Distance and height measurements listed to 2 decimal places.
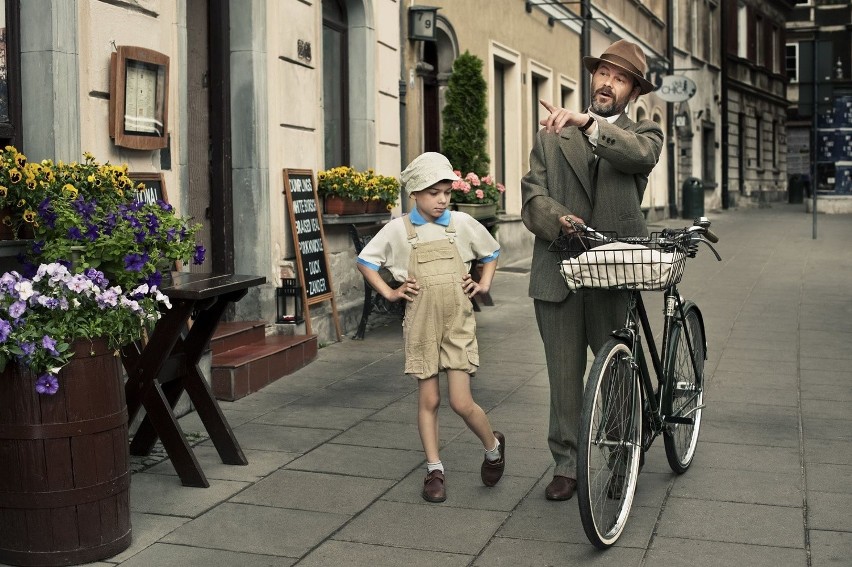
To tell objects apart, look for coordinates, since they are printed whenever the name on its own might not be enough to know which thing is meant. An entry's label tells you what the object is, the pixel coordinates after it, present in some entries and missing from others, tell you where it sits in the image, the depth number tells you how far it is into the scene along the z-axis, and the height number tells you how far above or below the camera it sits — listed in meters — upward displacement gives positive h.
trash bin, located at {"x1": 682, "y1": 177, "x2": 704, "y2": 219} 31.14 +0.75
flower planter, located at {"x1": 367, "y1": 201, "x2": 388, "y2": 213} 10.42 +0.20
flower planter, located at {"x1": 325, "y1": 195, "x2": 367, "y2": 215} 9.90 +0.20
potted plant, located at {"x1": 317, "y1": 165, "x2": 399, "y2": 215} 9.84 +0.33
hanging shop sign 26.70 +2.98
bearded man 5.19 +0.00
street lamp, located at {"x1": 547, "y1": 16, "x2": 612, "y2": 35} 19.13 +3.47
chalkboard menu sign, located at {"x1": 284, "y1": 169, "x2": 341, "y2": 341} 9.17 -0.06
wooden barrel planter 4.32 -0.81
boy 5.21 -0.24
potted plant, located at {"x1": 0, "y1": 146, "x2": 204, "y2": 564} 4.29 -0.54
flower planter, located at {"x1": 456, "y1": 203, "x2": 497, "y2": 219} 12.18 +0.19
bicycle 4.46 -0.58
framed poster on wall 6.79 +0.76
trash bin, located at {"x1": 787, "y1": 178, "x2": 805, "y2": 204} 46.06 +1.25
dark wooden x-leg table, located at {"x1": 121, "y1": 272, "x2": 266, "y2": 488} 5.37 -0.63
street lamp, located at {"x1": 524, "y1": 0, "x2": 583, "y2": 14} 17.55 +3.17
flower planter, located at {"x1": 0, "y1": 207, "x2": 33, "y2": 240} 5.46 +0.01
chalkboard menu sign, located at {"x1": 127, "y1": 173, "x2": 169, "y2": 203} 6.98 +0.26
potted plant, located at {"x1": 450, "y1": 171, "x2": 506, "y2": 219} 12.21 +0.32
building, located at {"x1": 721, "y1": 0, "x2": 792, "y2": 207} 39.26 +4.18
